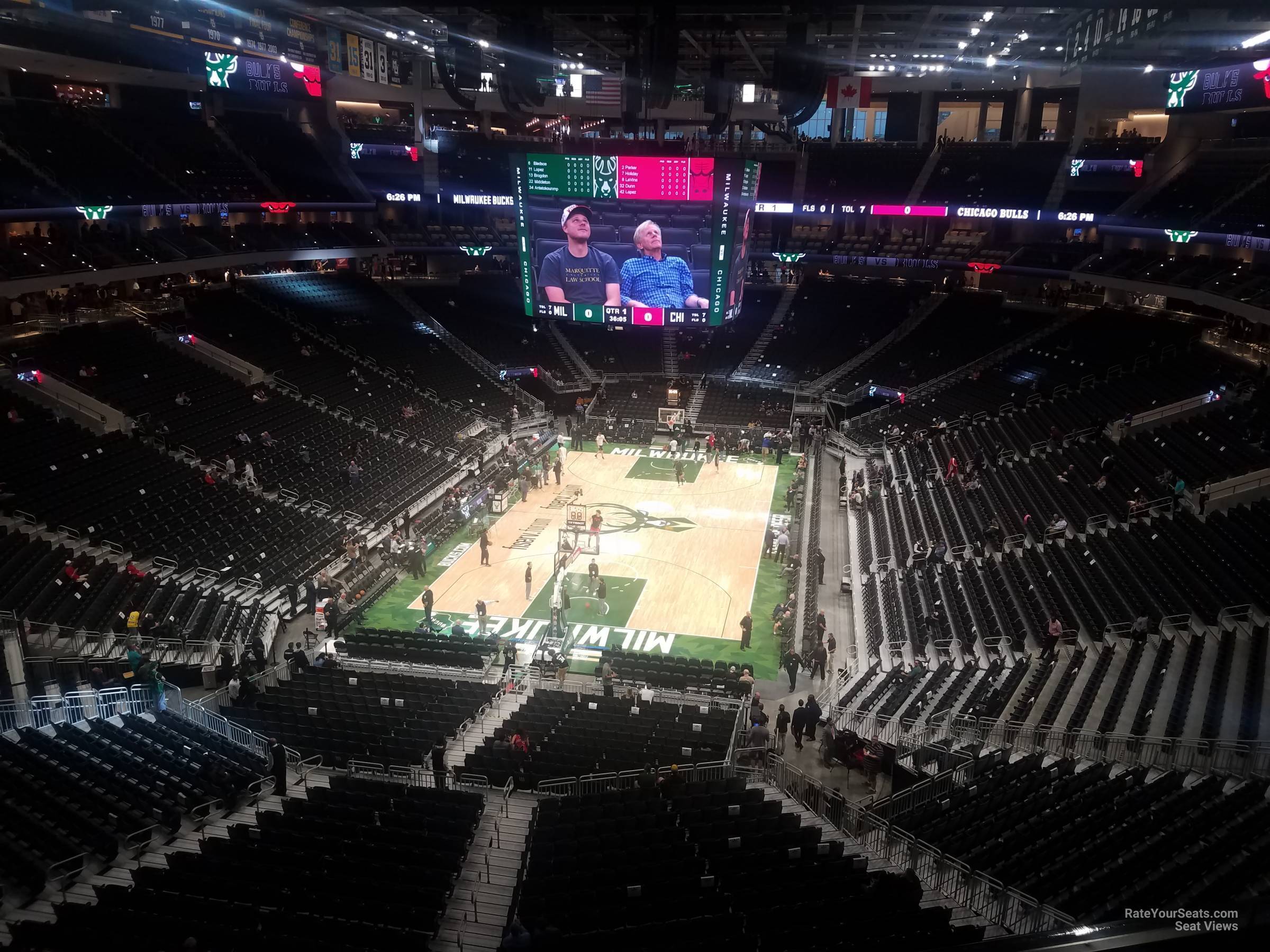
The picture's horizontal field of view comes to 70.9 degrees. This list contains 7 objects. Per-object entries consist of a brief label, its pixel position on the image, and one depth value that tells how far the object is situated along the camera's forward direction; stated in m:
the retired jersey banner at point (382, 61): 41.72
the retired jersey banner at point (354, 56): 38.16
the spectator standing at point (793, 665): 17.44
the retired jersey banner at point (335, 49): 36.59
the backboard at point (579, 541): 23.47
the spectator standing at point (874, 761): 14.12
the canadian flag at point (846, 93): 31.77
